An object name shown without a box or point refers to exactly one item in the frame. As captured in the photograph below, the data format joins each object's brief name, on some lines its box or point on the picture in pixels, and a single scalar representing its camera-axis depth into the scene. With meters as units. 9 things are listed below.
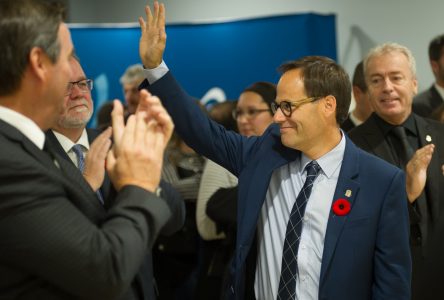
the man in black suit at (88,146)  1.71
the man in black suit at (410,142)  2.98
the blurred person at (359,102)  4.17
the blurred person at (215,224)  3.40
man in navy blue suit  2.24
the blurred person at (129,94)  5.25
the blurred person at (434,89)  4.94
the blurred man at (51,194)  1.29
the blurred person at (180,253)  3.79
